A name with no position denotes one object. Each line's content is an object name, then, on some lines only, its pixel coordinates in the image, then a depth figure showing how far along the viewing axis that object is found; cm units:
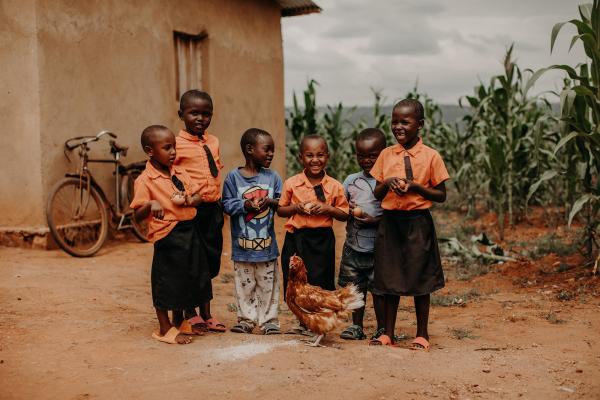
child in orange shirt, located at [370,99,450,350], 391
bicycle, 700
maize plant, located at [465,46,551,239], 824
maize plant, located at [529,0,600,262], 530
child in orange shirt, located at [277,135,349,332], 411
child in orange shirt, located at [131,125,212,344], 395
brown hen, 393
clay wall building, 688
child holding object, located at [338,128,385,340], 426
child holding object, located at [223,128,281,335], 422
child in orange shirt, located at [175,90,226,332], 423
